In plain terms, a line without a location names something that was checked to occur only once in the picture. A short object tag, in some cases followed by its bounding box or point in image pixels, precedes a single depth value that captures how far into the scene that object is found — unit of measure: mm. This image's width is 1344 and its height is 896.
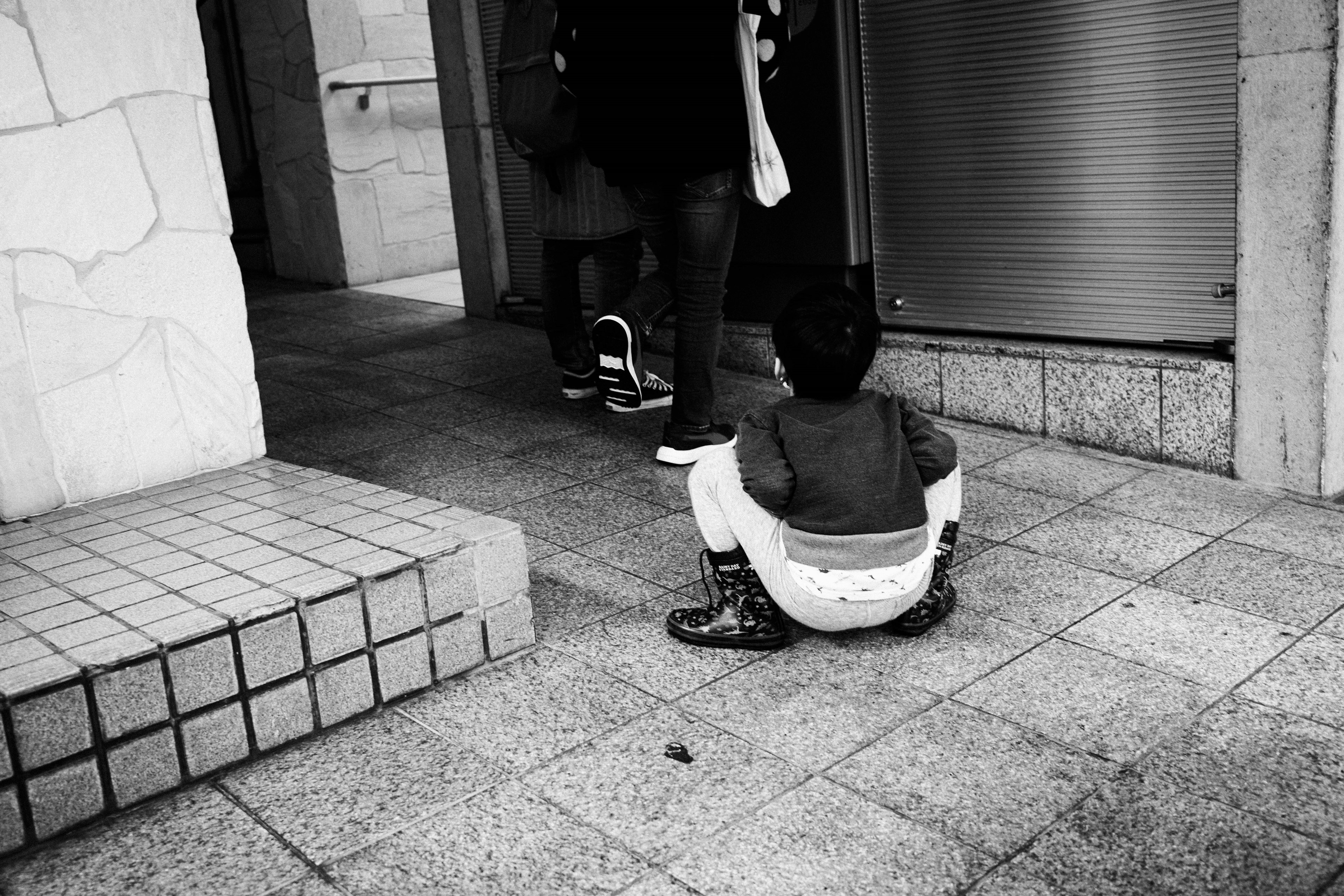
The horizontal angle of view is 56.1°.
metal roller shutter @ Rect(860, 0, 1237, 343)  4141
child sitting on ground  2908
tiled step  2432
